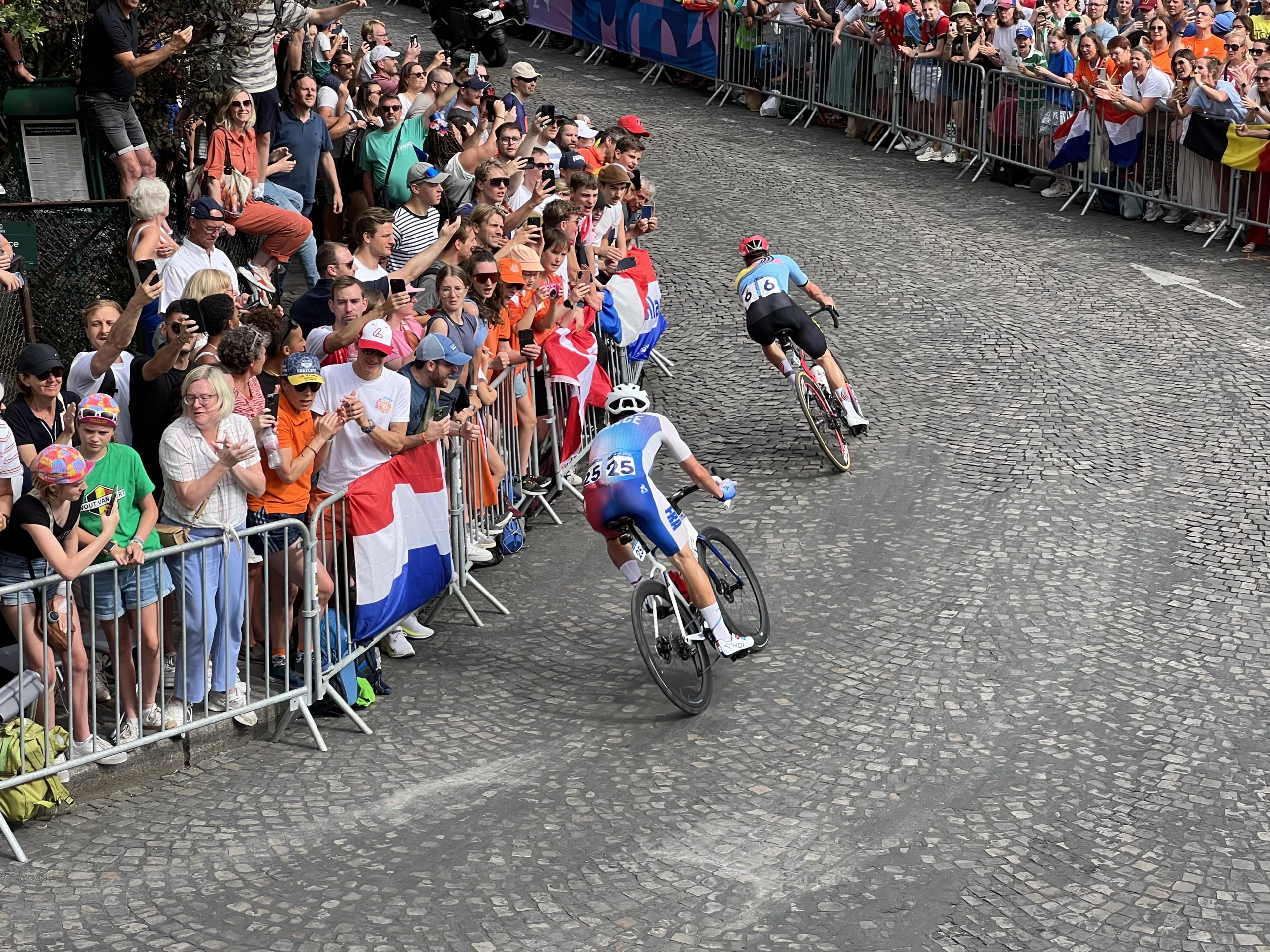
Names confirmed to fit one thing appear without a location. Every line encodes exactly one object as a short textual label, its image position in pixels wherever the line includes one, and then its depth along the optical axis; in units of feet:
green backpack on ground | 23.63
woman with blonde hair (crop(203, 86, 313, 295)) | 39.40
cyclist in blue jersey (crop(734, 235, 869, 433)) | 39.83
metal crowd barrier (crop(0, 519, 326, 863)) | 24.00
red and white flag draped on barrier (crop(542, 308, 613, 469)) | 37.19
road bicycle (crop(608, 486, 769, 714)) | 27.96
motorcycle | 73.92
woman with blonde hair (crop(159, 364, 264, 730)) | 25.63
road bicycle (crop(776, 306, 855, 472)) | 38.65
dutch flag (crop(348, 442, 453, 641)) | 28.30
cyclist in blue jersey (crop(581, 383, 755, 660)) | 28.84
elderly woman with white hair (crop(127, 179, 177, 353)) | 33.30
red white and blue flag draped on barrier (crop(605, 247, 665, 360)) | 42.80
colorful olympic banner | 79.20
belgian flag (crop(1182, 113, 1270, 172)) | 53.67
